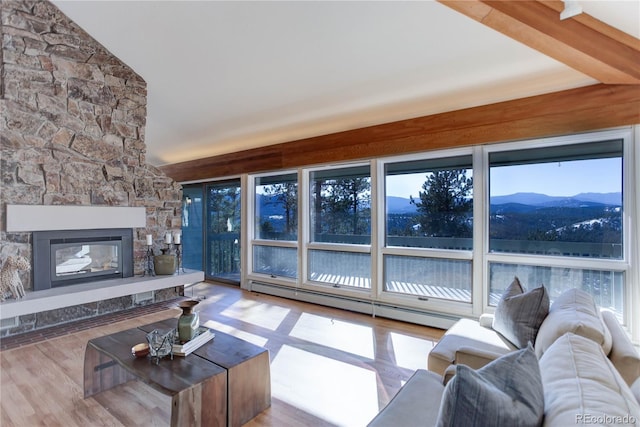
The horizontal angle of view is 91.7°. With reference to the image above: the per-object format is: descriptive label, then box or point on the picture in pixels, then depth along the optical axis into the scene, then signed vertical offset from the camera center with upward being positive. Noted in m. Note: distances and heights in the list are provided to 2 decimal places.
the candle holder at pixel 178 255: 4.90 -0.65
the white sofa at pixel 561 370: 0.88 -0.59
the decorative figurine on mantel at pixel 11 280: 3.21 -0.67
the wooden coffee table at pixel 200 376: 1.69 -0.97
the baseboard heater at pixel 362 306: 3.60 -1.24
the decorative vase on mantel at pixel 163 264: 4.55 -0.73
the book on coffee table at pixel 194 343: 2.02 -0.88
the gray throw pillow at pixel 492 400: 0.88 -0.56
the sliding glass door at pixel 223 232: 5.82 -0.34
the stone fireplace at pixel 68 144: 3.46 +0.90
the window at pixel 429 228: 3.56 -0.18
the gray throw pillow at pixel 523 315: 1.97 -0.68
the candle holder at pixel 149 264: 4.62 -0.75
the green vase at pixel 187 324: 2.10 -0.75
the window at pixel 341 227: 4.30 -0.20
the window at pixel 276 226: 5.03 -0.21
